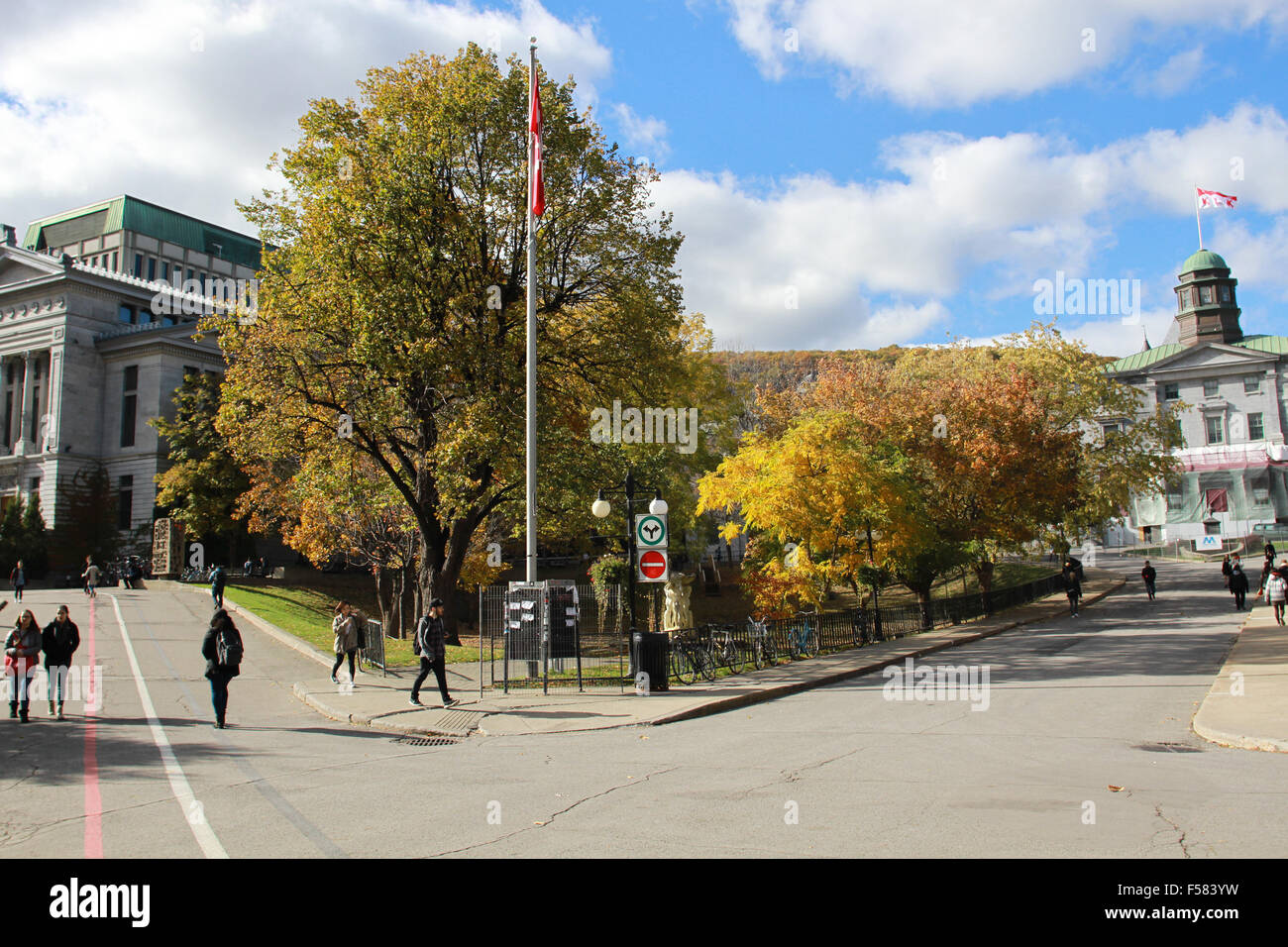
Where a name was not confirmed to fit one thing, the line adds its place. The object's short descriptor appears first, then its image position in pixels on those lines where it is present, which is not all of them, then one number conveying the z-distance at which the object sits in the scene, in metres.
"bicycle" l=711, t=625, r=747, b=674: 20.70
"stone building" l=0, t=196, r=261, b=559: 64.38
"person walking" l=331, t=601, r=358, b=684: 18.34
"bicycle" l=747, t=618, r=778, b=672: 21.59
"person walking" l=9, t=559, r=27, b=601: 37.68
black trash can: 16.98
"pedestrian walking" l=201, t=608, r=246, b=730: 13.14
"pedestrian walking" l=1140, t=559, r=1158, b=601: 37.46
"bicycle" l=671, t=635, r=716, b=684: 19.05
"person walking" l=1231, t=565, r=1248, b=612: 32.72
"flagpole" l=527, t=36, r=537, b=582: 17.05
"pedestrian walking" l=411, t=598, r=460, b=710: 15.38
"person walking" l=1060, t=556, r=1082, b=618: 35.12
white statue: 30.62
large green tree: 20.64
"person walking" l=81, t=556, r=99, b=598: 38.73
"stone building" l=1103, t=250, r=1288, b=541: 79.38
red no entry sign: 16.86
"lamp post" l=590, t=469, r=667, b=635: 17.39
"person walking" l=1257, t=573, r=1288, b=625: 25.86
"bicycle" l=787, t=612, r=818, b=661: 24.45
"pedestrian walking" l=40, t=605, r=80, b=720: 14.02
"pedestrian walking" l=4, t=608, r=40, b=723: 13.23
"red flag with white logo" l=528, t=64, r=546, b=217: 17.72
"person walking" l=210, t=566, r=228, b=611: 29.45
